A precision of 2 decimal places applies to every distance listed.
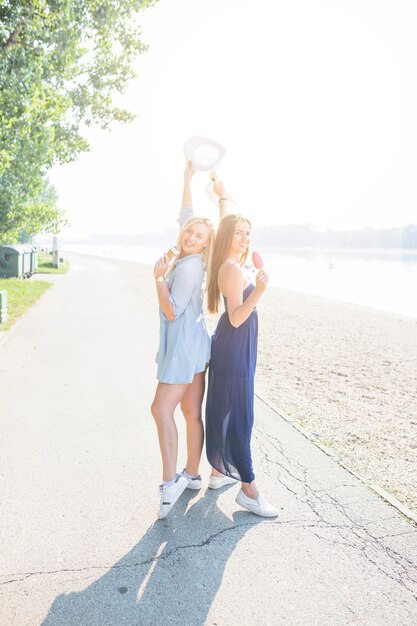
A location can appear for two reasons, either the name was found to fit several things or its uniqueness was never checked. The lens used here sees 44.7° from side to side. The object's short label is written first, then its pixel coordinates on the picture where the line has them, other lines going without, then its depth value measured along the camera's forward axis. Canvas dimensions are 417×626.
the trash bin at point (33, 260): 27.33
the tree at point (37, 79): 11.33
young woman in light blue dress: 3.70
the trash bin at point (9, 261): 23.78
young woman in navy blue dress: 3.73
